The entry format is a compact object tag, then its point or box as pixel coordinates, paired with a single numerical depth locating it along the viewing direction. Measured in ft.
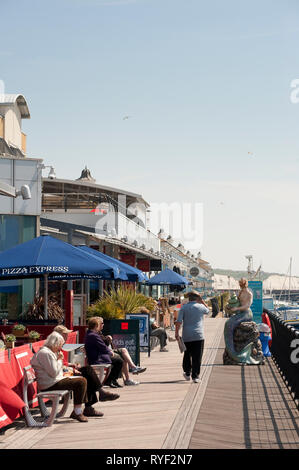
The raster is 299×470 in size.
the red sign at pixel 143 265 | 128.26
